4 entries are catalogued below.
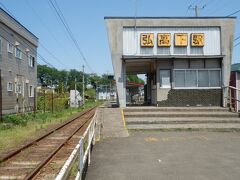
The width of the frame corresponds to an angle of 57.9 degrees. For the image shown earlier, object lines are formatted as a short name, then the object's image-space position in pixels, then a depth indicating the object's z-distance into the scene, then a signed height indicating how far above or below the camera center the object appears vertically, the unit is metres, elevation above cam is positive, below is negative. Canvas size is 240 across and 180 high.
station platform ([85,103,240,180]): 4.93 -1.77
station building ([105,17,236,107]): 13.39 +2.59
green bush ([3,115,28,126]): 12.85 -1.54
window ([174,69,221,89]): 13.50 +1.03
